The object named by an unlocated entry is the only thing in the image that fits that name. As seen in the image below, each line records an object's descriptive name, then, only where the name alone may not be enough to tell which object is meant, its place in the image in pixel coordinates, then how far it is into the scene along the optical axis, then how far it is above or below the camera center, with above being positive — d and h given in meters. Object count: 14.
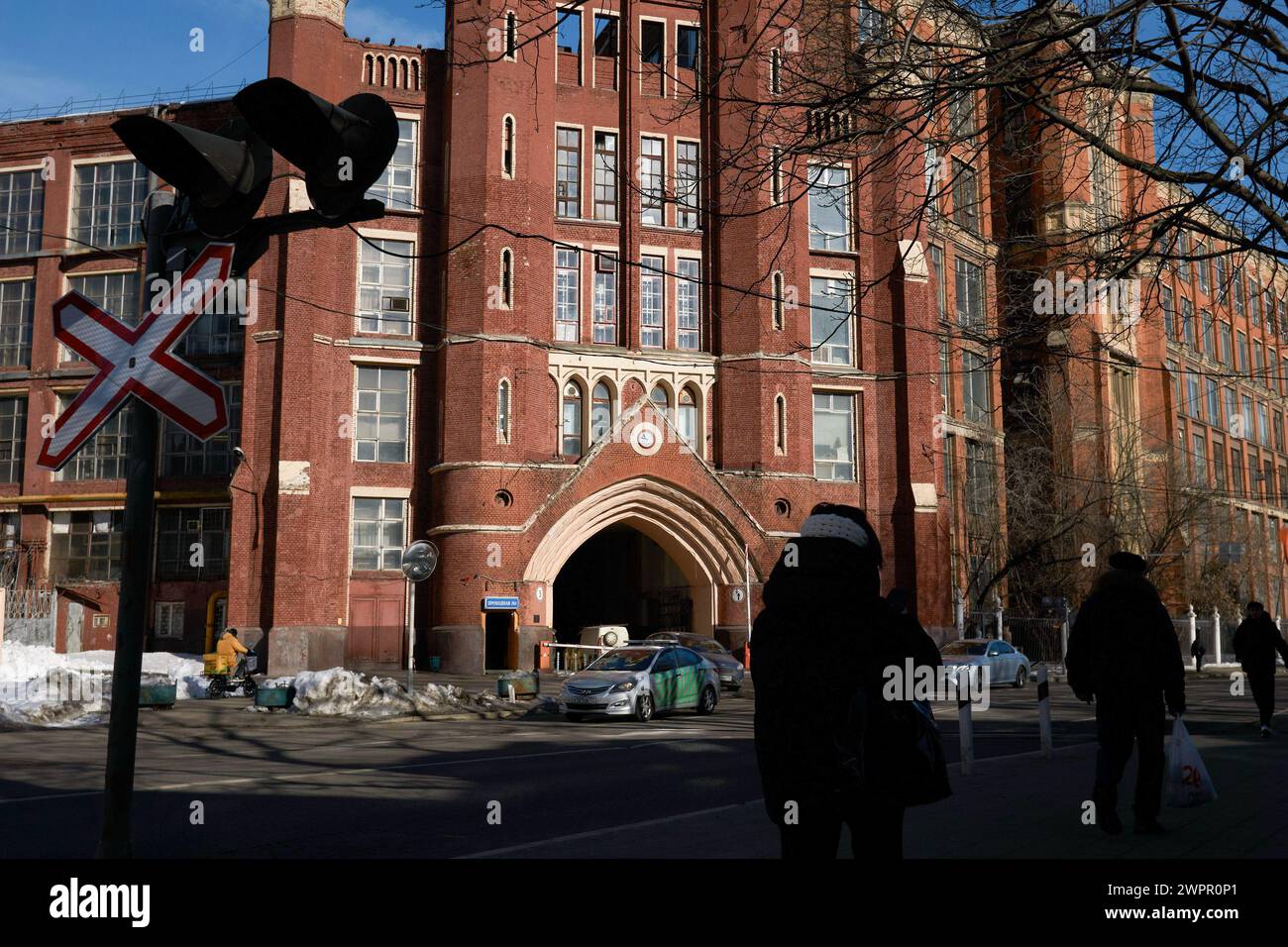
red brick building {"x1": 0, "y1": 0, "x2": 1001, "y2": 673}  36.34 +7.55
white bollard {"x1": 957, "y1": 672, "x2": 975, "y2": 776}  11.87 -1.05
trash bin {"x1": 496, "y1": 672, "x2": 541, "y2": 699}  25.06 -1.29
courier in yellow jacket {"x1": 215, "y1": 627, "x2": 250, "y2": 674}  26.40 -0.57
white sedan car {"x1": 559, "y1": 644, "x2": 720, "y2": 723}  21.11 -1.13
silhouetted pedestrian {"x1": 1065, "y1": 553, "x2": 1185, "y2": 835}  8.06 -0.41
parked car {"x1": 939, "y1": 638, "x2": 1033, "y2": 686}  31.94 -0.91
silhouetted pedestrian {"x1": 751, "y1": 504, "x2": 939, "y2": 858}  4.27 -0.22
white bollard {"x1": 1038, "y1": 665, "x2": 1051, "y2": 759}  13.09 -0.98
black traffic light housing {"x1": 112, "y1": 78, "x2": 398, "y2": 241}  5.14 +2.04
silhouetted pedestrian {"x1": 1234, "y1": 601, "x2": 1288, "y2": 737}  15.73 -0.39
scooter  25.83 -1.26
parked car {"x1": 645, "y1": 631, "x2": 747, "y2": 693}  30.38 -0.90
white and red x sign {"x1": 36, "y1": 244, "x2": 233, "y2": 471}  5.23 +1.13
